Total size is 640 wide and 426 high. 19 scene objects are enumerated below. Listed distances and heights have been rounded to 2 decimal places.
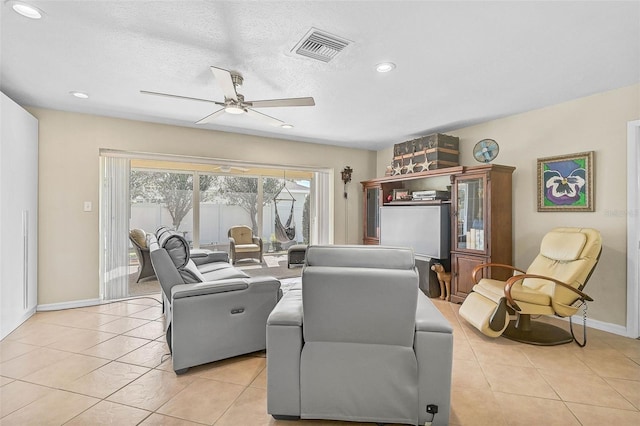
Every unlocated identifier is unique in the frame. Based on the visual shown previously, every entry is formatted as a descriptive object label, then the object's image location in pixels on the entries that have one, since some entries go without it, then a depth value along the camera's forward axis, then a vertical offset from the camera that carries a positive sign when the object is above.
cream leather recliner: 2.69 -0.73
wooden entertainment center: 3.59 -0.08
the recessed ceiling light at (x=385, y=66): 2.47 +1.16
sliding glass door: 4.02 +0.10
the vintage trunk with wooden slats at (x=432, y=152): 4.24 +0.84
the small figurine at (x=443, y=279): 4.08 -0.88
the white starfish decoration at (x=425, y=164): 4.31 +0.66
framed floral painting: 3.14 +0.31
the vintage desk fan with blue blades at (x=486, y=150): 3.96 +0.80
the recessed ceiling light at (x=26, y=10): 1.78 +1.18
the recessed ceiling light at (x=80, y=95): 3.13 +1.19
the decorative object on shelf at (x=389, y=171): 5.07 +0.67
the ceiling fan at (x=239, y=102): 2.41 +0.90
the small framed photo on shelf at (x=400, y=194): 4.86 +0.28
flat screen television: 4.13 -0.24
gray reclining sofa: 2.20 -0.72
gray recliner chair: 1.54 -0.69
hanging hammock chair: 6.48 -0.33
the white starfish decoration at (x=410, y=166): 4.55 +0.67
